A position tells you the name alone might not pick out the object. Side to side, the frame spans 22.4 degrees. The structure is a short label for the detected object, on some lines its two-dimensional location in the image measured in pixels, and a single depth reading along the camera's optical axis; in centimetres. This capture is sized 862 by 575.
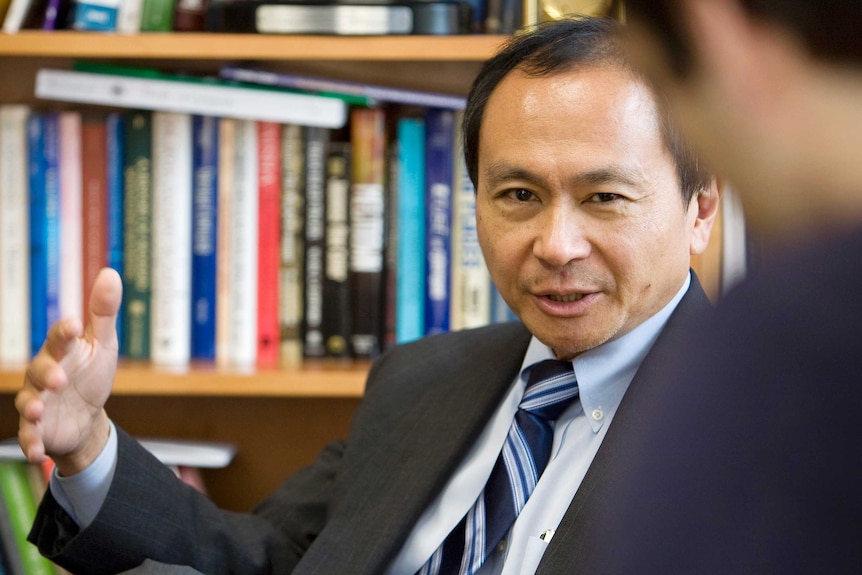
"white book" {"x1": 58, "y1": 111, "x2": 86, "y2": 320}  205
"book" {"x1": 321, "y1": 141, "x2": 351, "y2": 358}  205
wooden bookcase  199
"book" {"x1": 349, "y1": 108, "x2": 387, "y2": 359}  205
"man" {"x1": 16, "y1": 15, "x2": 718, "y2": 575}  179
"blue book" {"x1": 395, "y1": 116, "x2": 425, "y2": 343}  205
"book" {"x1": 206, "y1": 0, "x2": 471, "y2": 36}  200
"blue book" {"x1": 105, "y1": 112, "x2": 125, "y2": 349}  206
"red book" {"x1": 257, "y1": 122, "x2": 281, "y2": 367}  205
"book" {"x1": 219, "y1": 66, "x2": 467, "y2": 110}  205
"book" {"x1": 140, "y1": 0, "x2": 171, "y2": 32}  203
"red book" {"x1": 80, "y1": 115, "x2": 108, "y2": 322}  206
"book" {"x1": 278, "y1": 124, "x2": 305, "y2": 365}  205
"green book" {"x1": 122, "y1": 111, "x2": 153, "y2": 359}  205
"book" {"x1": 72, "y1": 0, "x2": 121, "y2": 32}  201
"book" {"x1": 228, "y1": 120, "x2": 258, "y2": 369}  205
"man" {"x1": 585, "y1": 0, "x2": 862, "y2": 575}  87
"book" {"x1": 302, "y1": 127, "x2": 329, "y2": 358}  205
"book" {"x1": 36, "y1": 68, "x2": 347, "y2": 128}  203
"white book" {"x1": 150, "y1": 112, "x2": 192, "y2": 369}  205
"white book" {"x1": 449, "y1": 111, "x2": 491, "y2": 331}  205
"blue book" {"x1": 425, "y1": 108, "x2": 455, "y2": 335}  205
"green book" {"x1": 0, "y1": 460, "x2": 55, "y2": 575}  202
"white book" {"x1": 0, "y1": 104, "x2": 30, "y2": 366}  204
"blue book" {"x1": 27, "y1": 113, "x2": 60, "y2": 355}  205
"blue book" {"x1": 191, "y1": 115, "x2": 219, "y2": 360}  205
